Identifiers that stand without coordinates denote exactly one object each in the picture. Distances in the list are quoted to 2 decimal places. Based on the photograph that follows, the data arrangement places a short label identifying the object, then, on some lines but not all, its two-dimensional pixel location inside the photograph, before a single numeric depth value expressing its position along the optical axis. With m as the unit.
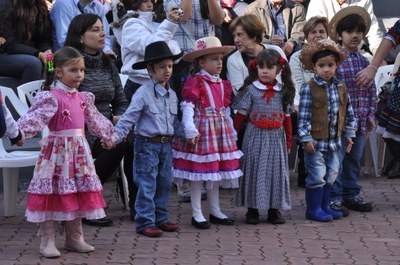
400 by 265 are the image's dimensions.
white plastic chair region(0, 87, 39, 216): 12.66
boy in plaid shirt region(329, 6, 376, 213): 13.28
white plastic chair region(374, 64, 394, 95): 16.12
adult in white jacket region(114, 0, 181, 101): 12.53
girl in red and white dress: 12.17
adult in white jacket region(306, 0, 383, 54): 17.29
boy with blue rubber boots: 12.59
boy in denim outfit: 11.71
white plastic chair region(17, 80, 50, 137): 13.73
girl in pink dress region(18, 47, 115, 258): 10.72
